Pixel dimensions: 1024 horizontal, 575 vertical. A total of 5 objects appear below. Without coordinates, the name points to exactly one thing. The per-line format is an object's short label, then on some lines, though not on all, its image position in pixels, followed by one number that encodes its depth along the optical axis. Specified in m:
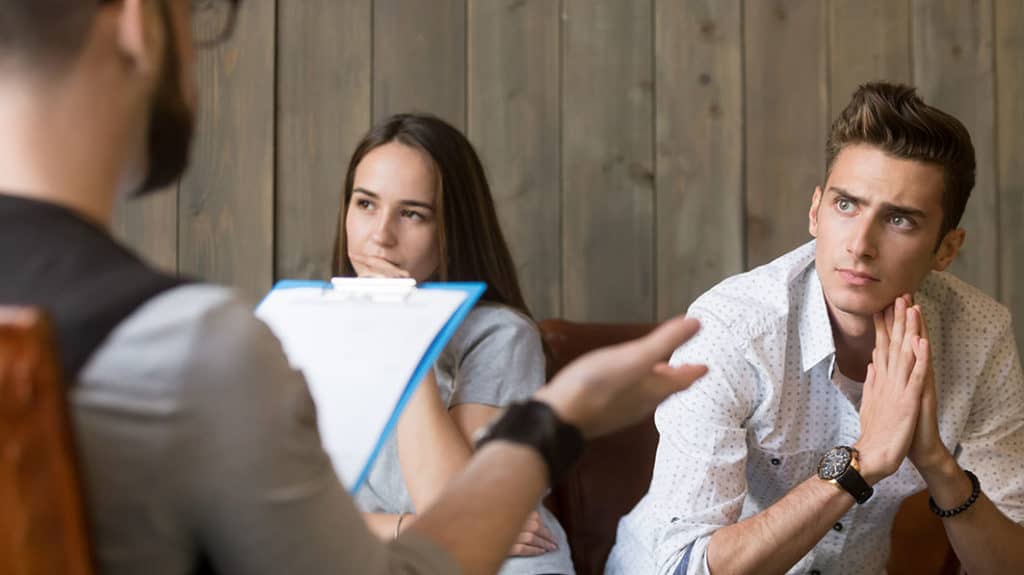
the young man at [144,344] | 1.19
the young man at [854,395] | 2.38
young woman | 2.40
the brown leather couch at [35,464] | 1.09
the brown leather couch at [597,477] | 2.67
